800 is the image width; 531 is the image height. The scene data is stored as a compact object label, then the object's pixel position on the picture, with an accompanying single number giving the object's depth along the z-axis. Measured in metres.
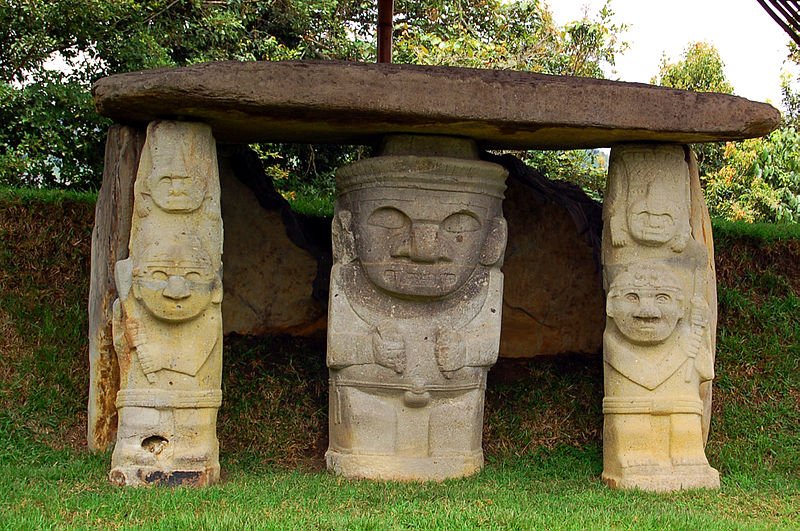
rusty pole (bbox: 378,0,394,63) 8.34
